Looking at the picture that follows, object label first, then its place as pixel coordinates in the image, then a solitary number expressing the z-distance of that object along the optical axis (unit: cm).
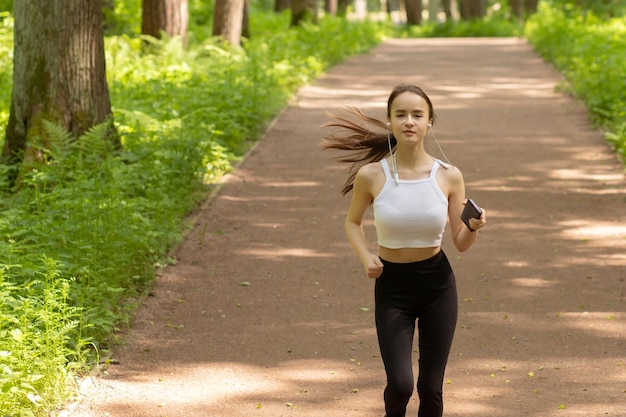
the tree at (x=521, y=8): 4741
